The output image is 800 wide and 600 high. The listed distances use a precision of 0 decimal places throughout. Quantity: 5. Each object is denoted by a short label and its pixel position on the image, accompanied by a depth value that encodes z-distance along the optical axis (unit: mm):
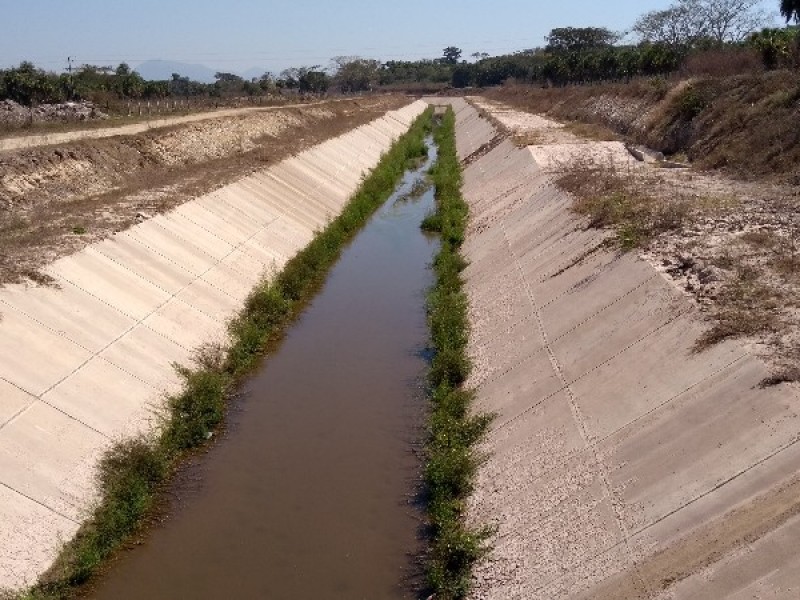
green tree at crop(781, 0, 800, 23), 33294
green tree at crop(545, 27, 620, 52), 125312
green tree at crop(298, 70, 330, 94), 125062
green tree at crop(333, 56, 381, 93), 151125
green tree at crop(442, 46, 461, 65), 199875
